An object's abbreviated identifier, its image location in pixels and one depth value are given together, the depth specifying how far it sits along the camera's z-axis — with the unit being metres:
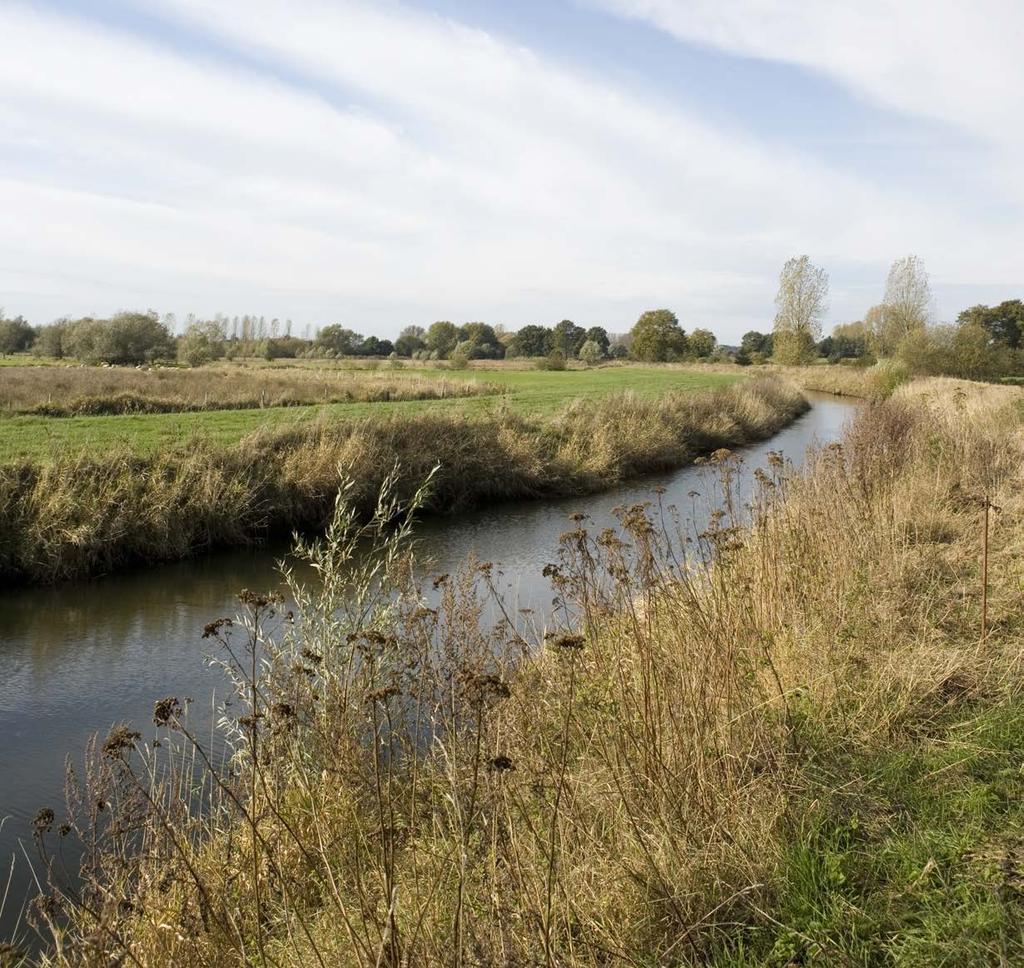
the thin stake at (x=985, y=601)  4.87
